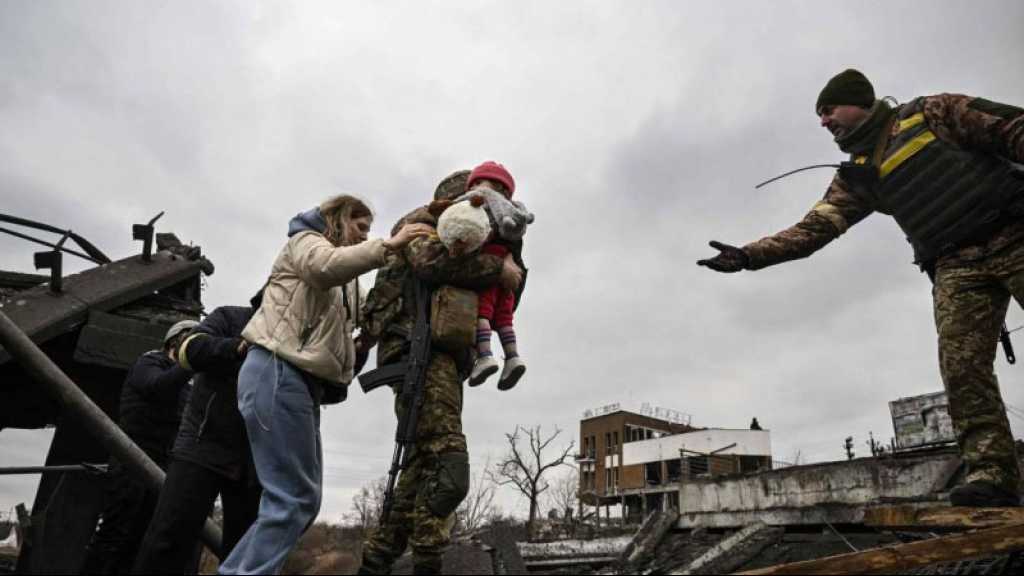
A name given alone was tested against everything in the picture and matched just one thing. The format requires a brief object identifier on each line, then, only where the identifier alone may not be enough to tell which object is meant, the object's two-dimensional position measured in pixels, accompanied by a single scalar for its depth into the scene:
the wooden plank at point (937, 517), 2.75
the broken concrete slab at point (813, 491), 13.16
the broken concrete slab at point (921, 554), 2.16
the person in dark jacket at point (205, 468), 2.41
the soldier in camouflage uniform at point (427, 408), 2.75
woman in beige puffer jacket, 2.18
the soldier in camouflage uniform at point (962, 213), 3.18
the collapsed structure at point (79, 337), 4.31
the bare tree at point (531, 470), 38.22
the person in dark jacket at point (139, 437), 4.07
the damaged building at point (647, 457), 48.65
